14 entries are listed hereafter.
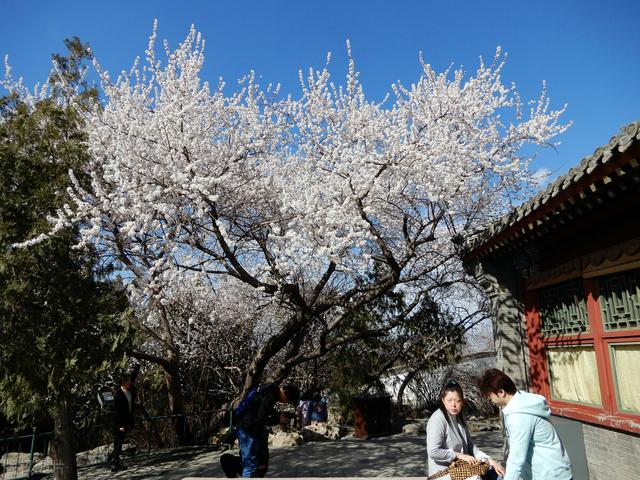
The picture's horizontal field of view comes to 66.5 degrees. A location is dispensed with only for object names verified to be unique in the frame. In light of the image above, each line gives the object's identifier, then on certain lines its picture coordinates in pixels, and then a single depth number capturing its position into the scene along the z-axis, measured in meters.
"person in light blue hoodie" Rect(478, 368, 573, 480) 3.16
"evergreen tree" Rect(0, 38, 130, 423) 7.07
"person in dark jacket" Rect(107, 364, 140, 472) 9.27
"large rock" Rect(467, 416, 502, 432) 12.09
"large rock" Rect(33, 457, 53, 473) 9.98
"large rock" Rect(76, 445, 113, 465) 10.77
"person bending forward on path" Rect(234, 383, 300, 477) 5.41
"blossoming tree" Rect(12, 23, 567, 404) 8.79
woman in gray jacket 3.70
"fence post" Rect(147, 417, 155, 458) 10.79
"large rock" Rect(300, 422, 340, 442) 11.38
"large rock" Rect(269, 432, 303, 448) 10.89
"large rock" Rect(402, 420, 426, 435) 11.83
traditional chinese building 4.89
